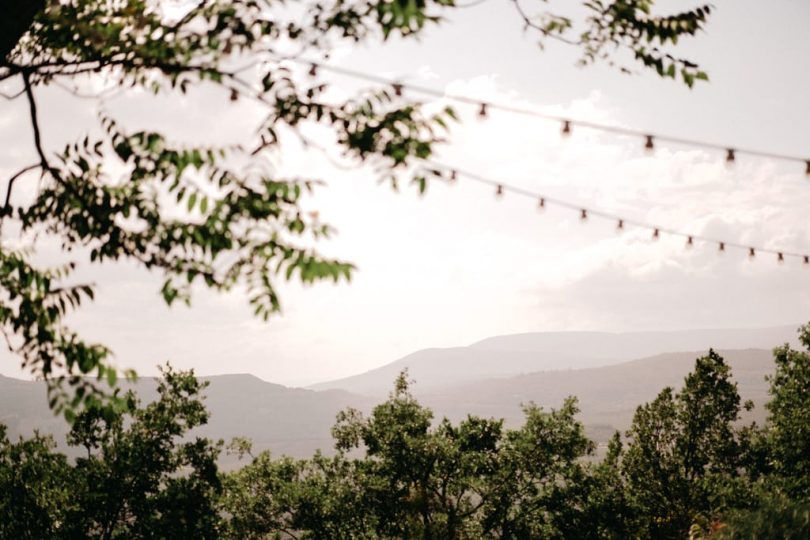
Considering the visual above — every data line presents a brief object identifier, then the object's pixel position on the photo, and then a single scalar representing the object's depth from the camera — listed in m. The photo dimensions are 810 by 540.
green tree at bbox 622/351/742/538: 24.28
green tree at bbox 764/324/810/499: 20.27
